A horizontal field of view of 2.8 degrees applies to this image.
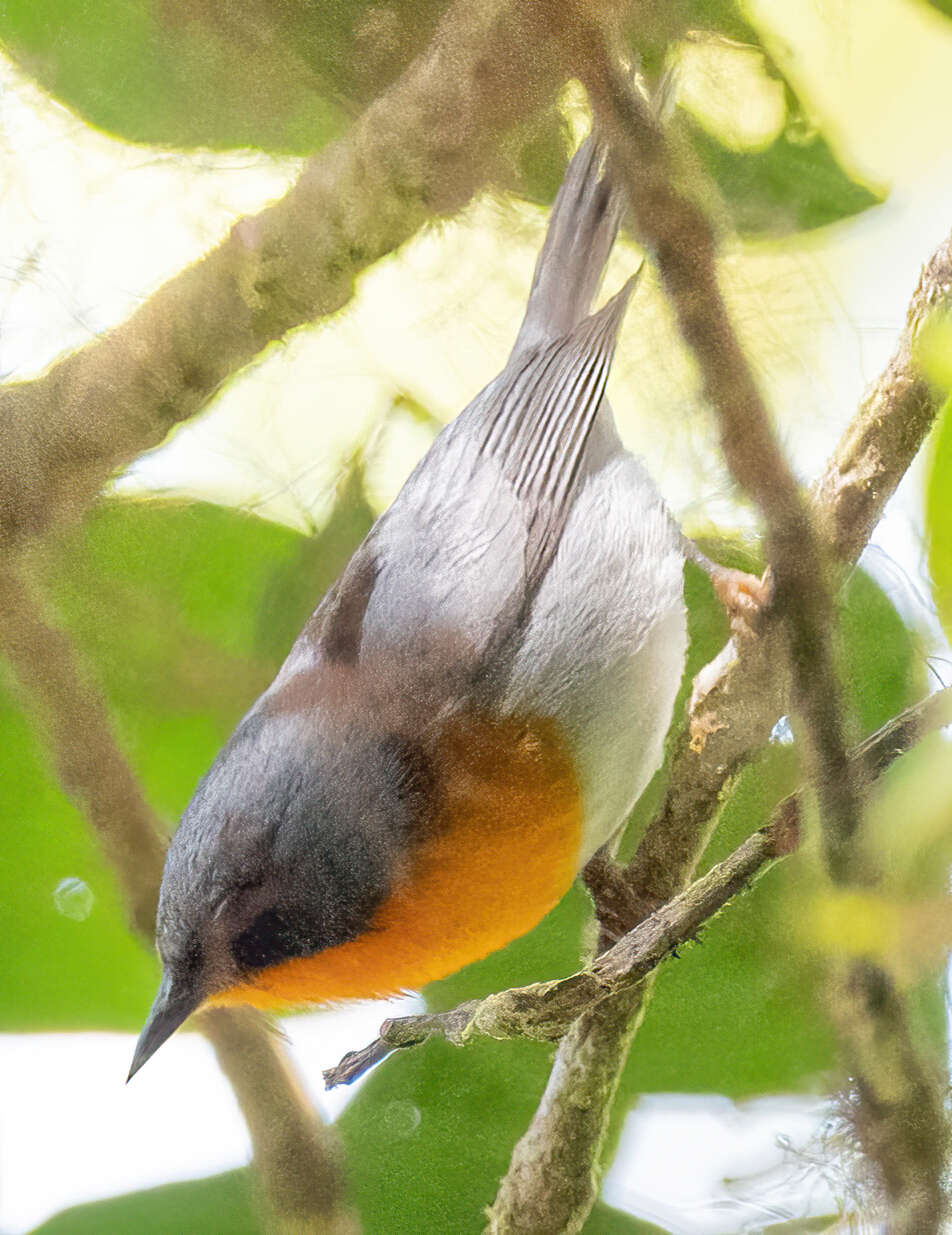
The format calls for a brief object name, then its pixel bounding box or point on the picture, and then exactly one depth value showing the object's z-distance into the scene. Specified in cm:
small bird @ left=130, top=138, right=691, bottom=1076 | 217
